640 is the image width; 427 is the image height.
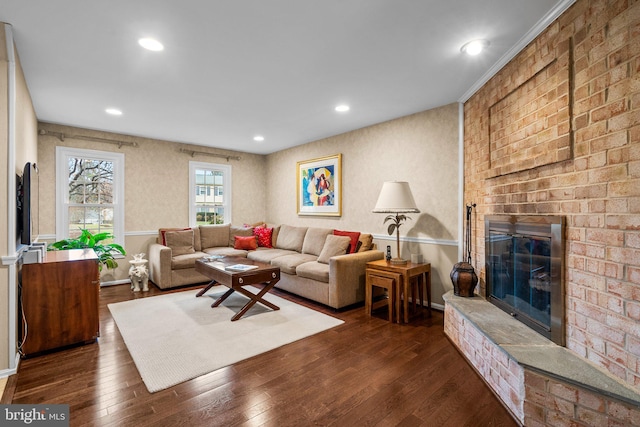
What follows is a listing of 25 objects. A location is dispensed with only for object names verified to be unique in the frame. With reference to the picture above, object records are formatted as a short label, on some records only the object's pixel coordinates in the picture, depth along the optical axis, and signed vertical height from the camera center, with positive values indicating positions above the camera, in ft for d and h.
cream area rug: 7.75 -3.71
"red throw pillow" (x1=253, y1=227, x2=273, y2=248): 18.76 -1.33
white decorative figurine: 14.70 -2.84
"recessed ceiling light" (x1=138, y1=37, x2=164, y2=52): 7.41 +4.15
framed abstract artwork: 16.38 +1.57
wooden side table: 10.74 -2.12
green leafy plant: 12.60 -1.29
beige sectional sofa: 12.19 -2.04
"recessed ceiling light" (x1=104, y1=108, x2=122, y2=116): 12.34 +4.18
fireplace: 6.22 -1.33
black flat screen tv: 8.00 +0.18
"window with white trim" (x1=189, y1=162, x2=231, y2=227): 18.75 +1.31
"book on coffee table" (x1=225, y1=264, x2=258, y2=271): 11.54 -2.02
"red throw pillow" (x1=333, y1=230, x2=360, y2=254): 13.92 -1.10
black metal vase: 9.12 -1.95
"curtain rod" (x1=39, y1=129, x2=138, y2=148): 14.06 +3.70
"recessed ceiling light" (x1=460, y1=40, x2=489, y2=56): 7.45 +4.10
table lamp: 11.61 +0.49
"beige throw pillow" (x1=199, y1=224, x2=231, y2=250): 17.95 -1.25
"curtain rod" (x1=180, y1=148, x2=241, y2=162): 18.25 +3.71
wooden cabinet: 8.25 -2.43
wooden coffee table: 10.84 -2.26
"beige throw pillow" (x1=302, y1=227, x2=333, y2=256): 15.64 -1.33
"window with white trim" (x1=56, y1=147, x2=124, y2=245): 14.56 +1.11
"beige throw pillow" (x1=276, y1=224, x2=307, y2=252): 17.12 -1.34
